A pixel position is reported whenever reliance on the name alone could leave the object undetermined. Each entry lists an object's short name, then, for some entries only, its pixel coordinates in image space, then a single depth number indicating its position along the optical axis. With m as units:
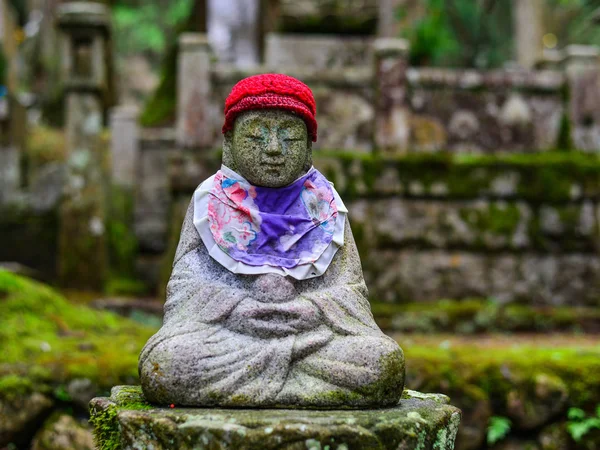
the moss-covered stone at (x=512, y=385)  5.89
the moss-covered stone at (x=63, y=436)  5.48
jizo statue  3.38
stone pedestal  3.07
